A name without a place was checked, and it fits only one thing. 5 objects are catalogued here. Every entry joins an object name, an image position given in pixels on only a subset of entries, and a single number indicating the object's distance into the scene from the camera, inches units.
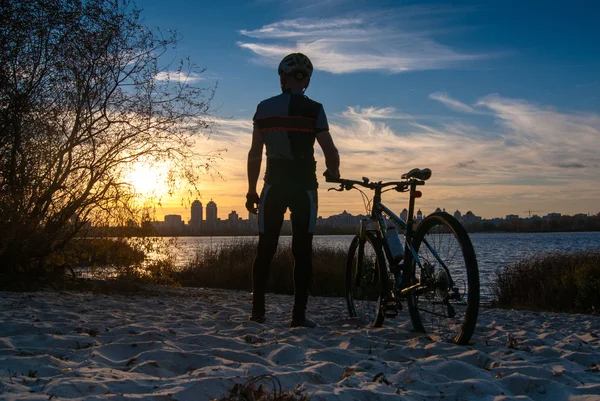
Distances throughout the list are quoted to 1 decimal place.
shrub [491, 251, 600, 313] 429.7
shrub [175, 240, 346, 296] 527.5
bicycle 154.0
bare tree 296.7
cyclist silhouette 189.9
